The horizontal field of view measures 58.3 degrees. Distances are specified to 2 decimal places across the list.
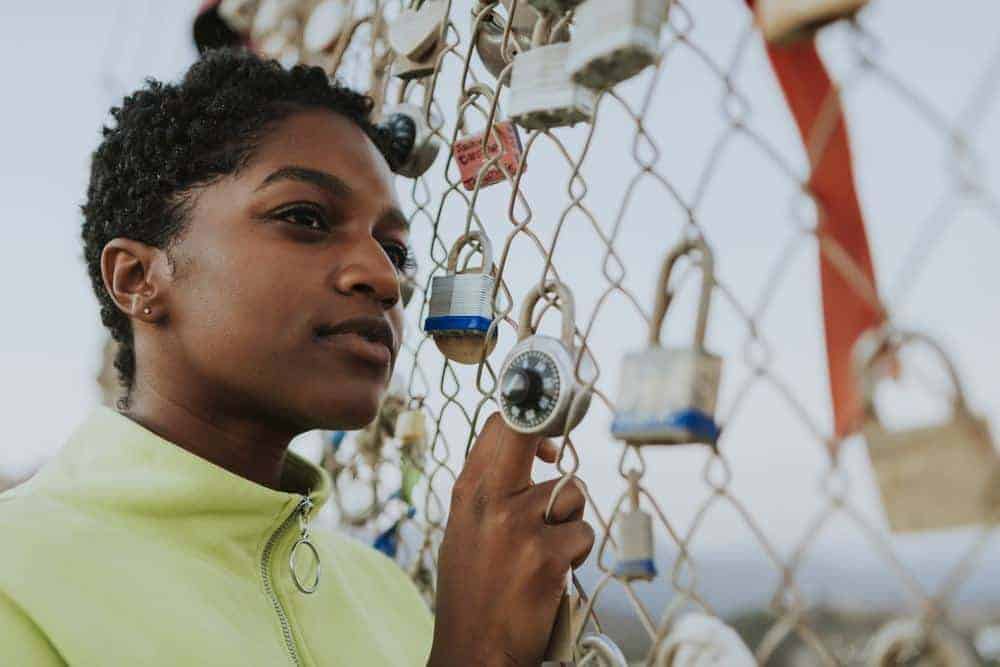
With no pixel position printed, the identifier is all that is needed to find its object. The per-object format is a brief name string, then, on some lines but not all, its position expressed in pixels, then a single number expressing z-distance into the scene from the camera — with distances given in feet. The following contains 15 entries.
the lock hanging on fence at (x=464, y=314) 3.77
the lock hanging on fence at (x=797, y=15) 2.13
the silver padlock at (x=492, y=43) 3.95
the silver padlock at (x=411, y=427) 4.96
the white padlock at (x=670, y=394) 2.36
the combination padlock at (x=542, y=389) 2.93
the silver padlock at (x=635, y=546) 2.88
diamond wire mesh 2.19
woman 3.27
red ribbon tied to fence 2.21
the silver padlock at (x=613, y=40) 2.44
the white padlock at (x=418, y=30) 4.43
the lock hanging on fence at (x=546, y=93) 2.80
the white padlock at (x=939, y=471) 1.83
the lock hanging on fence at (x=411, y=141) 4.80
